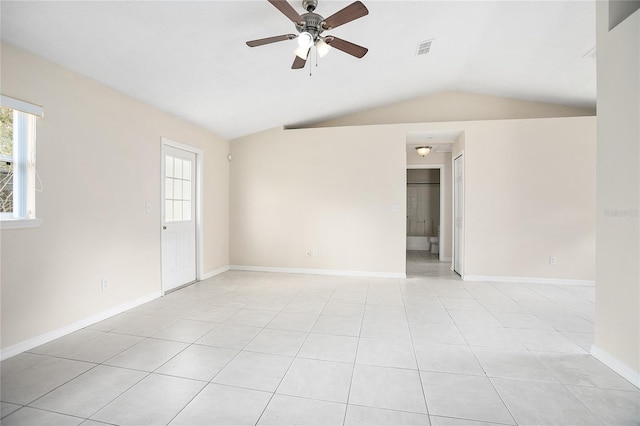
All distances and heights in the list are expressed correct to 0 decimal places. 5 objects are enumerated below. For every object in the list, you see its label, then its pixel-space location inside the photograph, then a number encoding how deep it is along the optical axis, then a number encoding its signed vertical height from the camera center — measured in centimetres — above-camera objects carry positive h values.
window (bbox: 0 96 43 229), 236 +41
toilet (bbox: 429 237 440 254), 802 -88
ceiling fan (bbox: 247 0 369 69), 206 +144
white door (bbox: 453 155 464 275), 512 +2
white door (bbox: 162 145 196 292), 412 -9
